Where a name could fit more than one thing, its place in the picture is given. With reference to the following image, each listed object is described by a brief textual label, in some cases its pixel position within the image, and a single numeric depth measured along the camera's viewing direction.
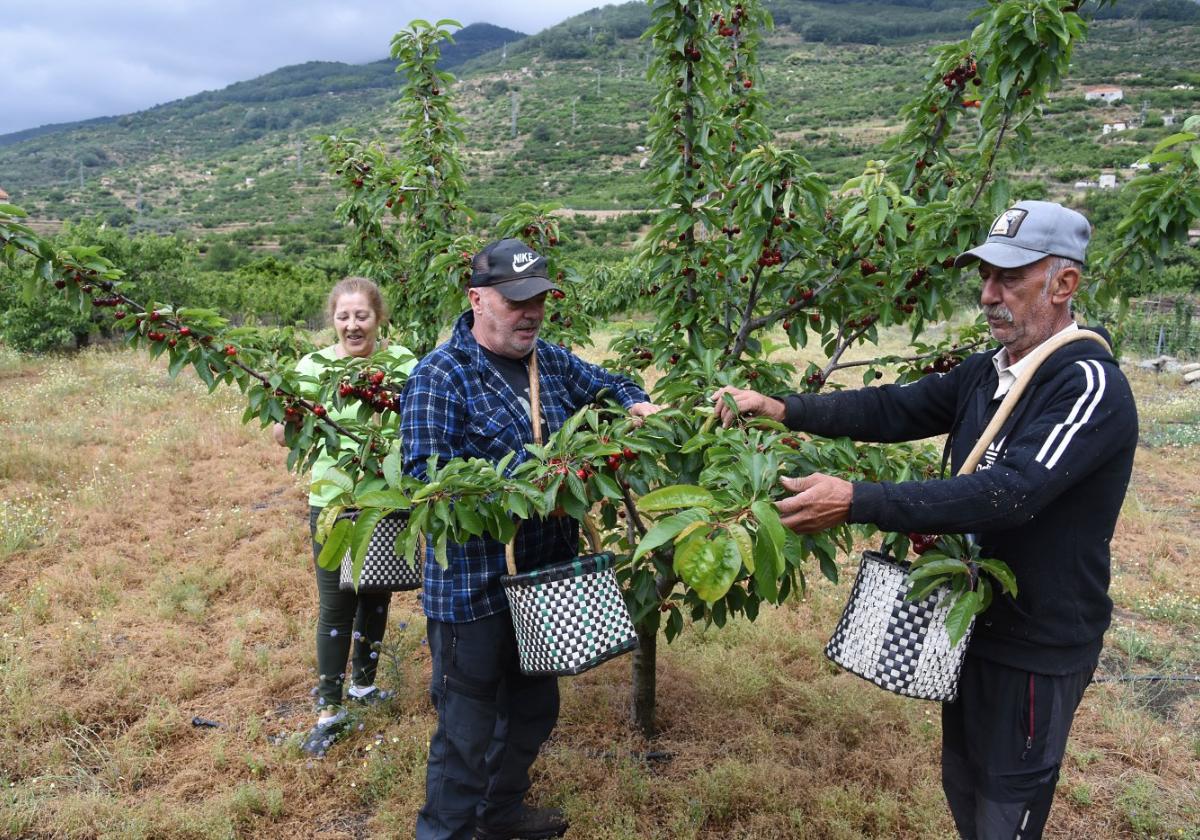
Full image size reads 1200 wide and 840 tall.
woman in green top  3.37
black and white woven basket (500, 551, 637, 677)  2.05
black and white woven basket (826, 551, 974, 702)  1.86
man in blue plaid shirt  2.31
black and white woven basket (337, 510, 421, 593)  3.04
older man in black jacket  1.72
